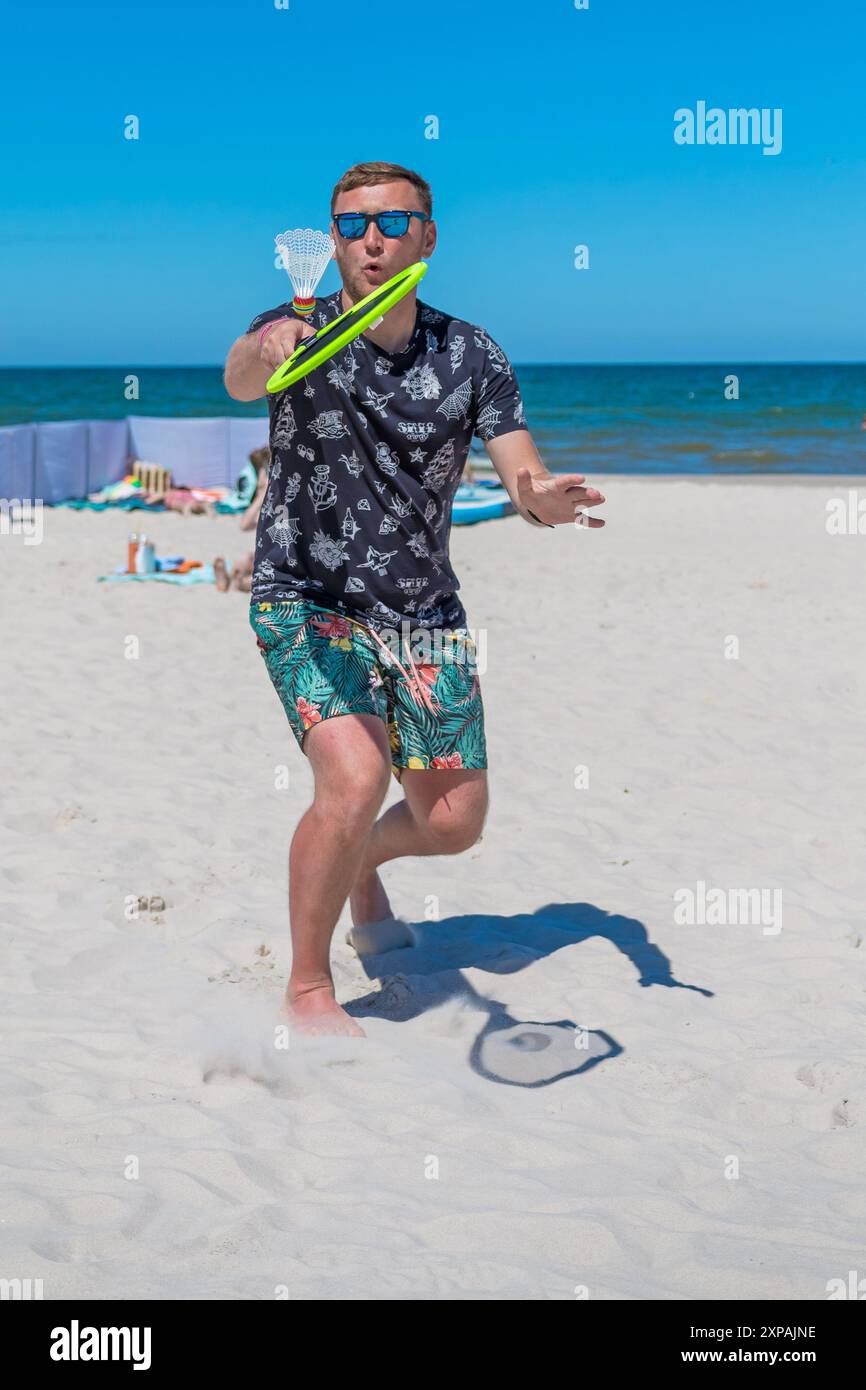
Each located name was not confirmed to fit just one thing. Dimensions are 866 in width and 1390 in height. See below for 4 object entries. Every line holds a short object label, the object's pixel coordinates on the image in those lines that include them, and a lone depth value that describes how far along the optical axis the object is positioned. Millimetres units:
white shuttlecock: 3201
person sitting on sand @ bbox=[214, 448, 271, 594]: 10570
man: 3164
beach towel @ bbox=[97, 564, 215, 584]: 10836
